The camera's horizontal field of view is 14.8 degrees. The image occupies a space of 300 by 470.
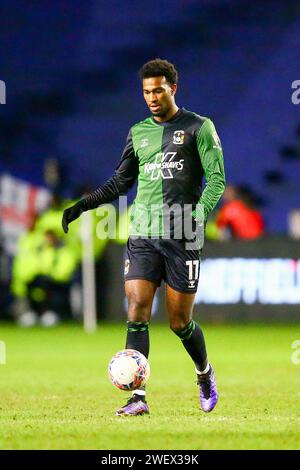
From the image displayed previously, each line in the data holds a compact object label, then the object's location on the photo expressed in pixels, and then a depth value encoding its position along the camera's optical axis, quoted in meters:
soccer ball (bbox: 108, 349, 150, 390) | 7.34
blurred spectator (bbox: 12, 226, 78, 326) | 17.70
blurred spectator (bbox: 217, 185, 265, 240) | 17.78
